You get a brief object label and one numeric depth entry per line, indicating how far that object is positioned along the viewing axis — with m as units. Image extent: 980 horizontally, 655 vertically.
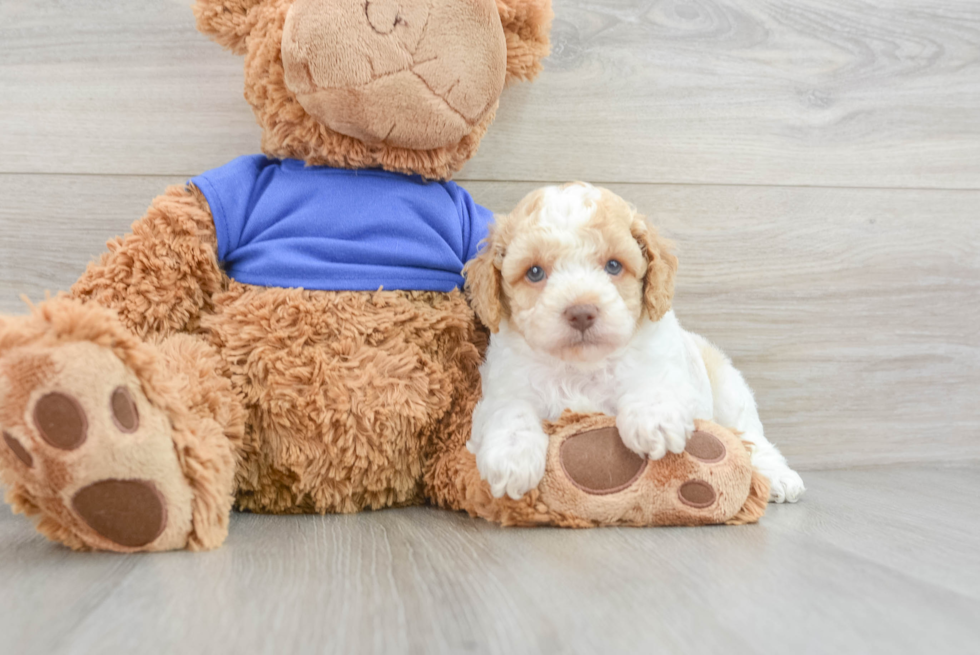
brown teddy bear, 0.58
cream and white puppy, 0.57
